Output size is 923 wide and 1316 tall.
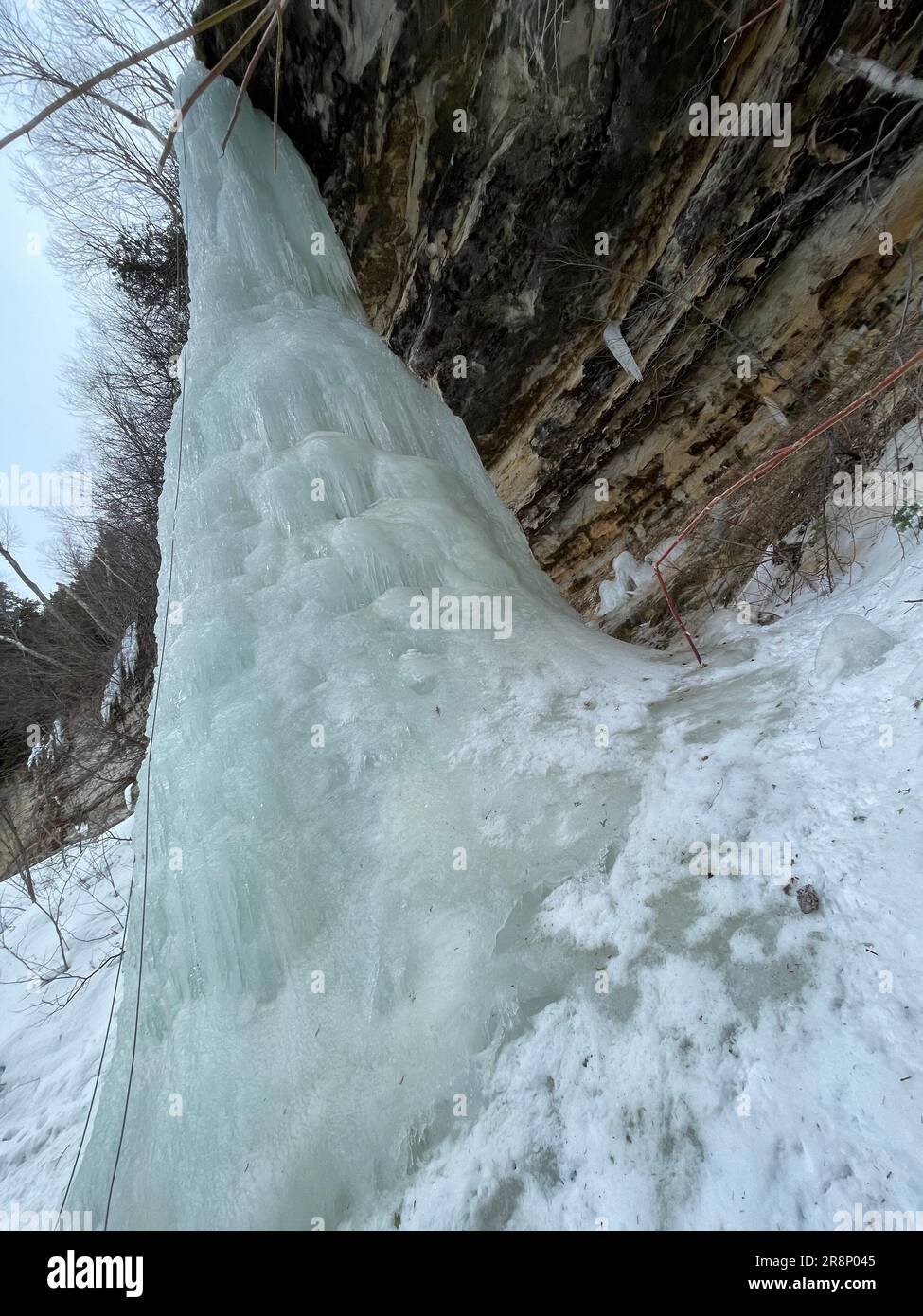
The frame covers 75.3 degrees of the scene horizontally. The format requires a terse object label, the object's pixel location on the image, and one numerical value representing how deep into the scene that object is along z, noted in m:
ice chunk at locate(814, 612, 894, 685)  1.68
